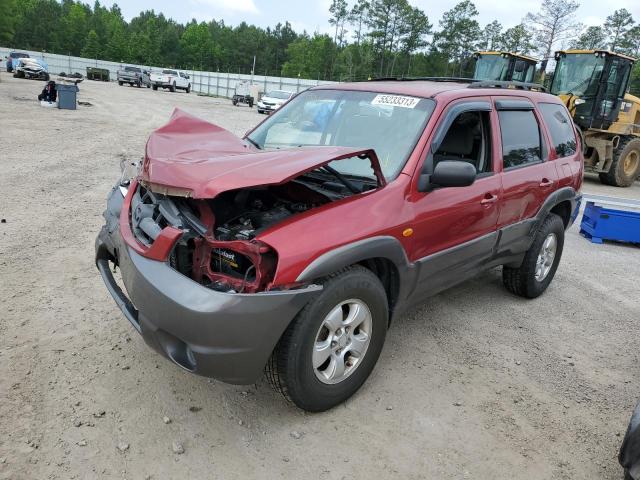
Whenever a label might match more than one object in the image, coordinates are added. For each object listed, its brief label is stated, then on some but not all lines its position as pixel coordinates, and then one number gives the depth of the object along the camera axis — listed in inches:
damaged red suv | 96.6
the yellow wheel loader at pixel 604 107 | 500.1
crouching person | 738.2
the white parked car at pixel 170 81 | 1743.4
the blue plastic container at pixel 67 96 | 722.2
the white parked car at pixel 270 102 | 1205.7
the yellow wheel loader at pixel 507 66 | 570.3
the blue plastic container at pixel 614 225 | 283.7
